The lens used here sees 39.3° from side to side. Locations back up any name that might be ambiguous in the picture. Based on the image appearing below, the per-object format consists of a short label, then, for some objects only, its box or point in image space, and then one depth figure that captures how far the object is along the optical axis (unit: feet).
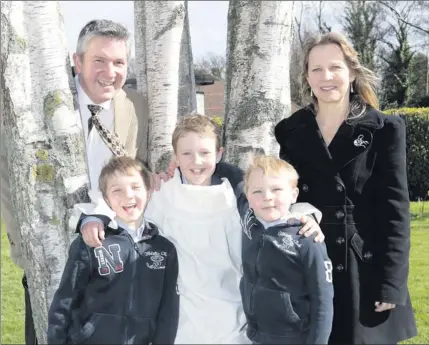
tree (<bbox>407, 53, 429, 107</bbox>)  82.99
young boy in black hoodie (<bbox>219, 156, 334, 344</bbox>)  8.31
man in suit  10.16
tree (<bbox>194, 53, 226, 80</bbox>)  107.24
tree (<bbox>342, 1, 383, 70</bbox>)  90.12
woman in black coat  8.98
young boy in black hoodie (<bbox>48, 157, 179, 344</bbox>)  8.44
